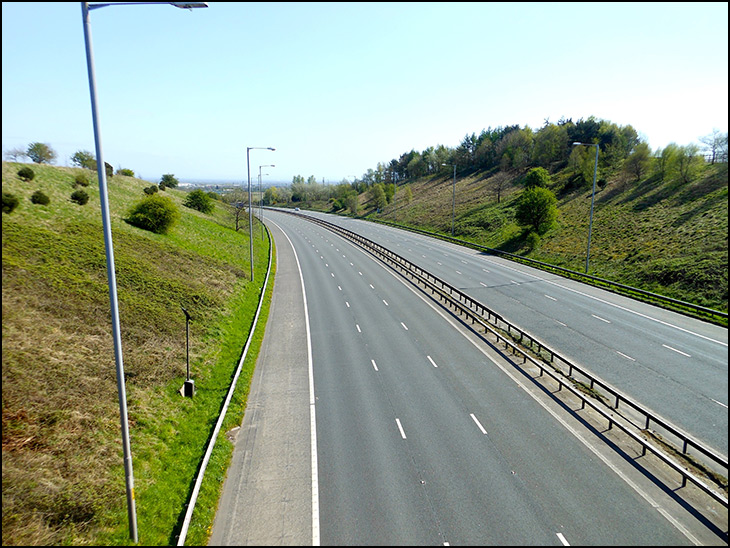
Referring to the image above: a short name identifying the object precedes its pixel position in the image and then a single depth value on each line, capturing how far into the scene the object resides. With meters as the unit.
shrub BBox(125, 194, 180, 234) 32.38
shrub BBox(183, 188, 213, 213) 56.08
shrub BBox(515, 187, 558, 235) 47.94
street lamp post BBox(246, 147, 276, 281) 30.92
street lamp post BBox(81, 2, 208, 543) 8.14
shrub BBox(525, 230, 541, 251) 47.09
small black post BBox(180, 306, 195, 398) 15.45
